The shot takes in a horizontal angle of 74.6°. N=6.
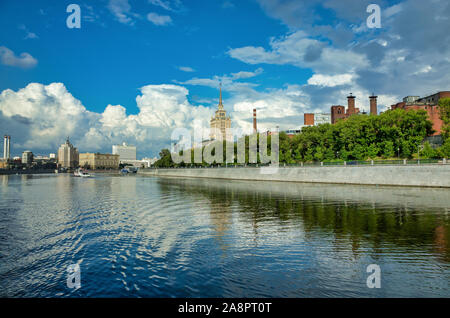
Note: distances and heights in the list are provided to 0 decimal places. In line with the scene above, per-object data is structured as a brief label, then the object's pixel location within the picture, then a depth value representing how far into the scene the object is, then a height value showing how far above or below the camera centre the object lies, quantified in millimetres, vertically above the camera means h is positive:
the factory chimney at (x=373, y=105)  130625 +26593
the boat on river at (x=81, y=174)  136150 -4503
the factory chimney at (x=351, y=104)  149562 +31009
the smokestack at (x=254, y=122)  181000 +26632
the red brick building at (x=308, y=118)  171062 +27117
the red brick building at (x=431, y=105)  90688 +19681
